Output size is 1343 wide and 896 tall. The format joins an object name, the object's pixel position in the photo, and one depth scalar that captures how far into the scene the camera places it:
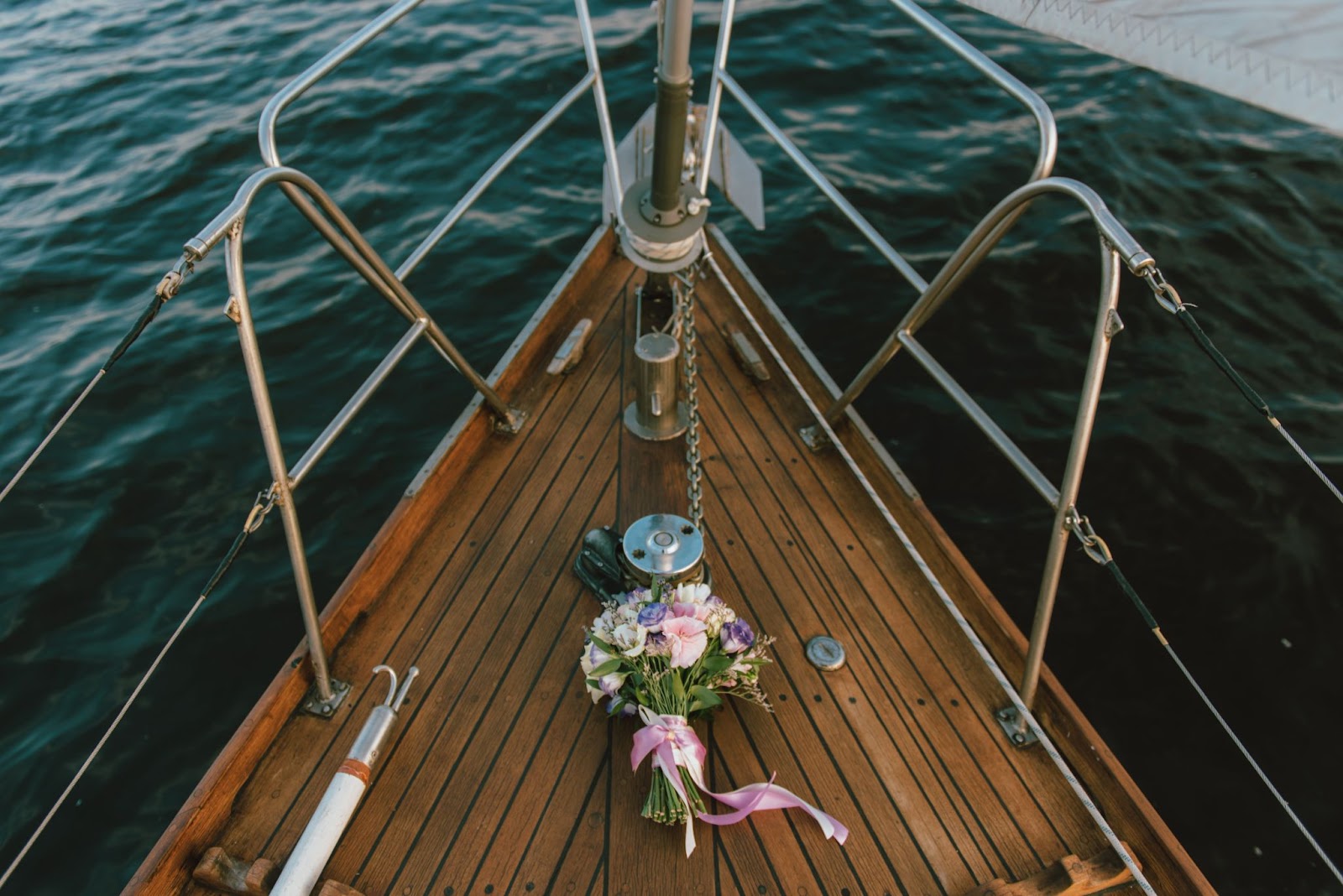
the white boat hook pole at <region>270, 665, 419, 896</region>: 1.91
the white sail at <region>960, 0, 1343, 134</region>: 1.31
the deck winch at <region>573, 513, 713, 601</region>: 2.33
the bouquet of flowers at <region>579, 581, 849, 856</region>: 2.06
